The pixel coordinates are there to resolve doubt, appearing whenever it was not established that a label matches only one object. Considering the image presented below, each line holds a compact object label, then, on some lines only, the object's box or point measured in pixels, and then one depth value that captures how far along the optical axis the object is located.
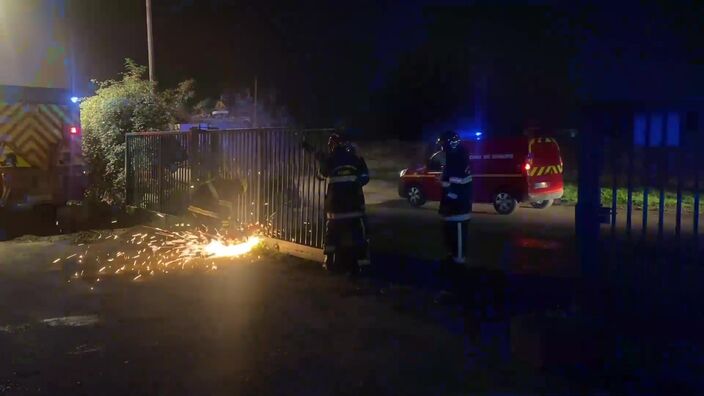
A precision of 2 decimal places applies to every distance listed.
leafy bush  17.12
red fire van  17.22
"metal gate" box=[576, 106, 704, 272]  6.06
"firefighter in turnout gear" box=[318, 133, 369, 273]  9.26
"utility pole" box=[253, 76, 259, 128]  33.08
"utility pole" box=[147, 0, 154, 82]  21.19
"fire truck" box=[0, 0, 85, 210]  14.19
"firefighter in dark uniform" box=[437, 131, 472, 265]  8.51
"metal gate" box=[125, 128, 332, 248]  10.53
